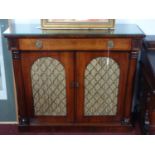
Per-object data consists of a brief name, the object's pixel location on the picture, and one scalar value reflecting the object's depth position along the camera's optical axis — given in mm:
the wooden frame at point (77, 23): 1594
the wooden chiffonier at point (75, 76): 1569
